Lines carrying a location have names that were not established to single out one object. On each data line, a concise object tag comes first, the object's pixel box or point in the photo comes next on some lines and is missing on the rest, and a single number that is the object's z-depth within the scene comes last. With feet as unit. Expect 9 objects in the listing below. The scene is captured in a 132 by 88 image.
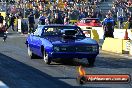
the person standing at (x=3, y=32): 85.15
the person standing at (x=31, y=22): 117.29
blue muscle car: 46.42
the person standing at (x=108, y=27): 78.59
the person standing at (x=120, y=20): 124.95
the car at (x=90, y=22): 119.38
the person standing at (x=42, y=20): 112.53
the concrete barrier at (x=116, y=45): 66.54
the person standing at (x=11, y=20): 125.54
